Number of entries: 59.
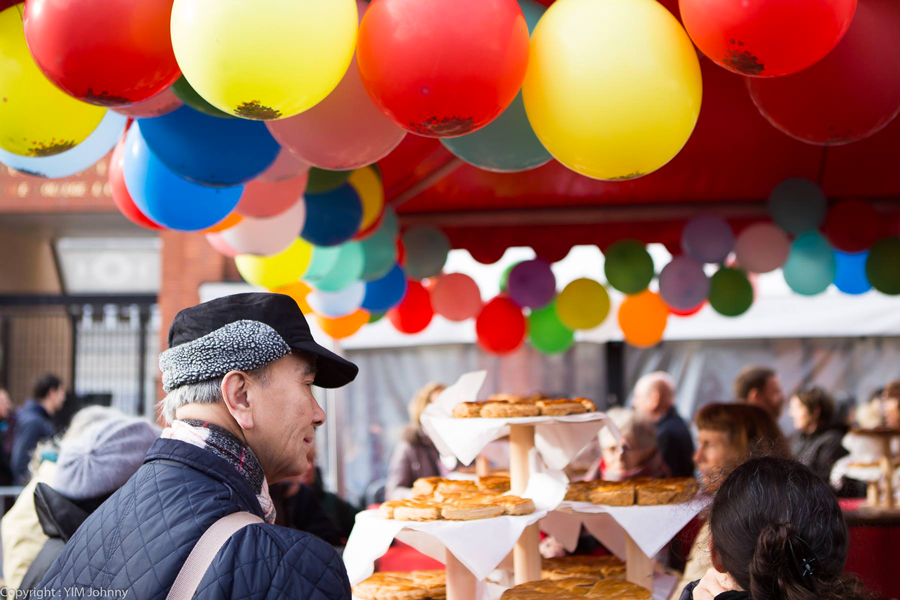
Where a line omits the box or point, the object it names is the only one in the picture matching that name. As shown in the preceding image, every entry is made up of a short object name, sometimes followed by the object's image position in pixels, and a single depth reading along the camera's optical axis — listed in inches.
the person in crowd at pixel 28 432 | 295.6
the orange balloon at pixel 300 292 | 202.4
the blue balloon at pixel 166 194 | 114.7
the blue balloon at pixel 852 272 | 225.5
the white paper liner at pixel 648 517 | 108.7
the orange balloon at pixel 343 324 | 216.7
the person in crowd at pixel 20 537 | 118.0
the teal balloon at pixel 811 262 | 198.8
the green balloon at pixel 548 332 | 251.8
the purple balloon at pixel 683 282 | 217.5
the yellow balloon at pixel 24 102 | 92.0
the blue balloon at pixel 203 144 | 100.7
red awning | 183.6
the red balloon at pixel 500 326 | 235.8
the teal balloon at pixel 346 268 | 181.5
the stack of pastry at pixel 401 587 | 111.5
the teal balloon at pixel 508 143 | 100.3
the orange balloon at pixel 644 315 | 241.6
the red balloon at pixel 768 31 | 71.6
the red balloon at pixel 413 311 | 239.3
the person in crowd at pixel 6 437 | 309.6
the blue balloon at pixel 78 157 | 105.6
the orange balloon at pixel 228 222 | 138.9
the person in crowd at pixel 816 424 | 217.6
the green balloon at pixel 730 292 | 225.6
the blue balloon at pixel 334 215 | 150.4
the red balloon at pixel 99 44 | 75.3
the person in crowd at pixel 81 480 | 102.3
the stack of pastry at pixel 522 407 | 113.7
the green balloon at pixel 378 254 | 184.2
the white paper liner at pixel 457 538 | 99.7
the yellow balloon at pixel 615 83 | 79.0
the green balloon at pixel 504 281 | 250.0
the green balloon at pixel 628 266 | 215.5
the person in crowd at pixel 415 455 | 235.5
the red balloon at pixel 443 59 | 75.7
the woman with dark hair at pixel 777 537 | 61.2
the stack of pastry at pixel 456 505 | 103.7
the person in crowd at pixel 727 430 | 149.7
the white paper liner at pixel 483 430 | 112.6
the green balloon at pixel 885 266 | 195.3
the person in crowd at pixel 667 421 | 228.1
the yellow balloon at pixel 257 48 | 70.7
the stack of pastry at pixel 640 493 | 114.0
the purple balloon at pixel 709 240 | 207.5
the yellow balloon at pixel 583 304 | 225.5
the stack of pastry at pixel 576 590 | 101.0
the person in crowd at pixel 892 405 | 230.8
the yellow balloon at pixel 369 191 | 156.7
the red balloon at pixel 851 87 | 91.0
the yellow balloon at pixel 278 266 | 173.6
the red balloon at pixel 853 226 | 192.5
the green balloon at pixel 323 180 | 141.2
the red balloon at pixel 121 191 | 128.0
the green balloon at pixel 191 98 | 91.4
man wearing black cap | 53.8
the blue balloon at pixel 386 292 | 209.5
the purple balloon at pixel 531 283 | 228.5
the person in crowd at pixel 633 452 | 178.7
